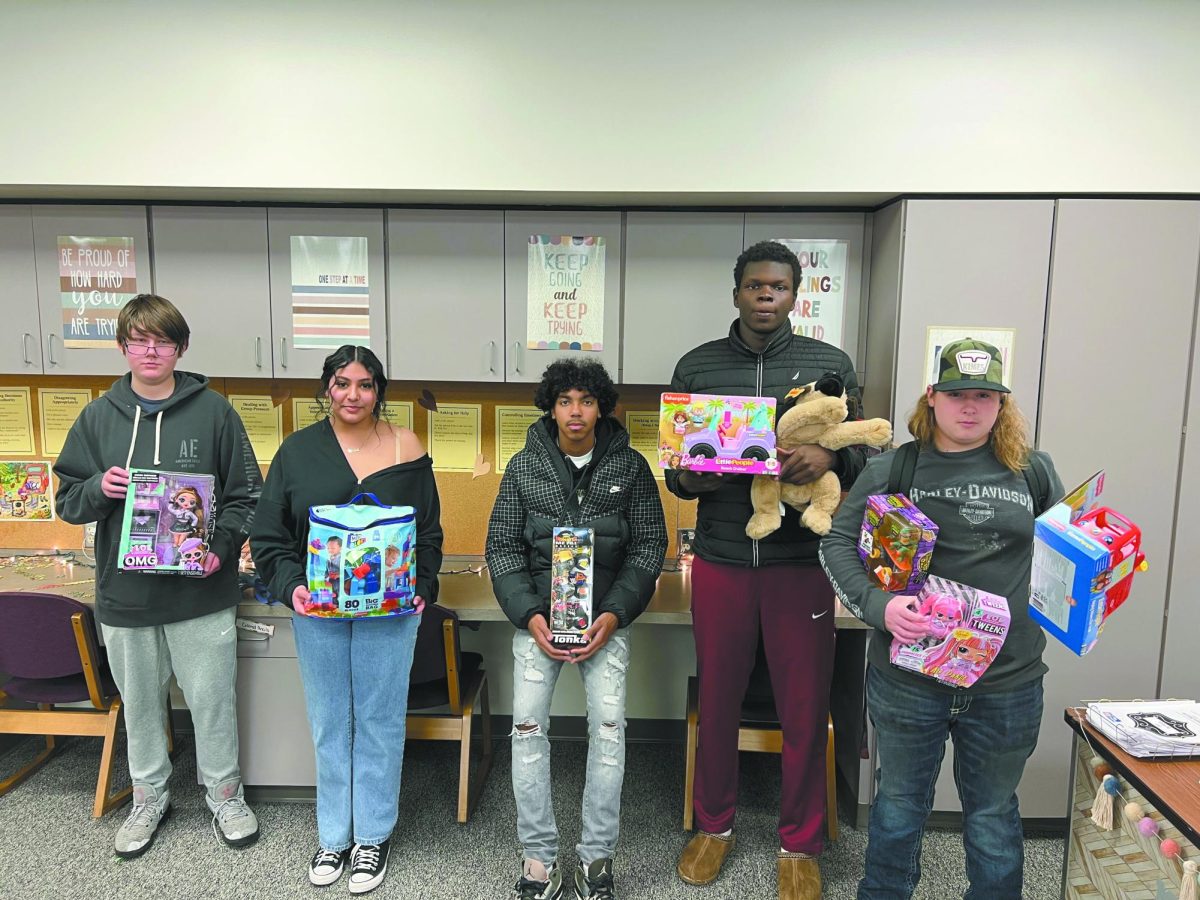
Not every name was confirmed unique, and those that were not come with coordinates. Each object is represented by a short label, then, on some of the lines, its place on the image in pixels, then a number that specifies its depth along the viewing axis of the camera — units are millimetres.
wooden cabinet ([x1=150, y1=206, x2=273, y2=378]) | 2525
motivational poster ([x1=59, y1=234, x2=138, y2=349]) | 2541
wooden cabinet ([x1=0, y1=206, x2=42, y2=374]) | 2551
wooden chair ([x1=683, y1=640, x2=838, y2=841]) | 2268
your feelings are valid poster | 2447
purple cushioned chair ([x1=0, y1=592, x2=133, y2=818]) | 2150
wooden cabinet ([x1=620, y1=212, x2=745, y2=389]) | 2471
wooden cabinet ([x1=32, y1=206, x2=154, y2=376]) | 2535
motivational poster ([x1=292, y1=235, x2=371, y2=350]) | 2529
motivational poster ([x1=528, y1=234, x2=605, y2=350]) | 2502
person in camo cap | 1513
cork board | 2865
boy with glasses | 1986
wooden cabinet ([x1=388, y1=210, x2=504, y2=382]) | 2516
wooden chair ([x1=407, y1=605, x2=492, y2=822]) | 2197
